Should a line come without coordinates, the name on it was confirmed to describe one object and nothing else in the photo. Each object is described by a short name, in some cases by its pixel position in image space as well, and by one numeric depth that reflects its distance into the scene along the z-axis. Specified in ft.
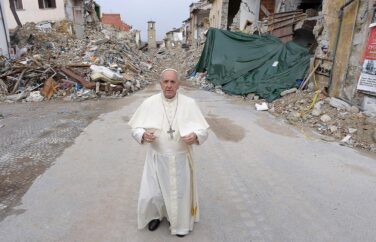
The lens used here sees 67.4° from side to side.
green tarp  33.22
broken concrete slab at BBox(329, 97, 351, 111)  23.39
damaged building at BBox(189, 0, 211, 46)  101.61
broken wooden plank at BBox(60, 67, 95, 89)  35.83
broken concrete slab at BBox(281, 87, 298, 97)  30.55
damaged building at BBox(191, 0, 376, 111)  21.95
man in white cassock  8.43
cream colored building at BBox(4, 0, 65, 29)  77.10
